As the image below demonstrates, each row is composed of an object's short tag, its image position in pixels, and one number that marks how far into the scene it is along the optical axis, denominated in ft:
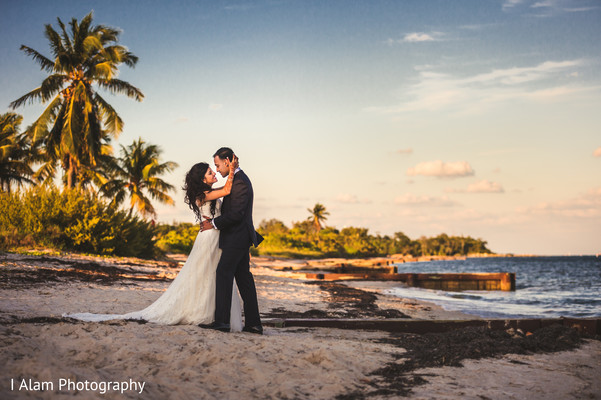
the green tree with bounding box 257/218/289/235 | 329.36
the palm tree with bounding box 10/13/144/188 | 87.86
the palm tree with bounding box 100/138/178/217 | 124.98
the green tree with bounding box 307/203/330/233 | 335.26
